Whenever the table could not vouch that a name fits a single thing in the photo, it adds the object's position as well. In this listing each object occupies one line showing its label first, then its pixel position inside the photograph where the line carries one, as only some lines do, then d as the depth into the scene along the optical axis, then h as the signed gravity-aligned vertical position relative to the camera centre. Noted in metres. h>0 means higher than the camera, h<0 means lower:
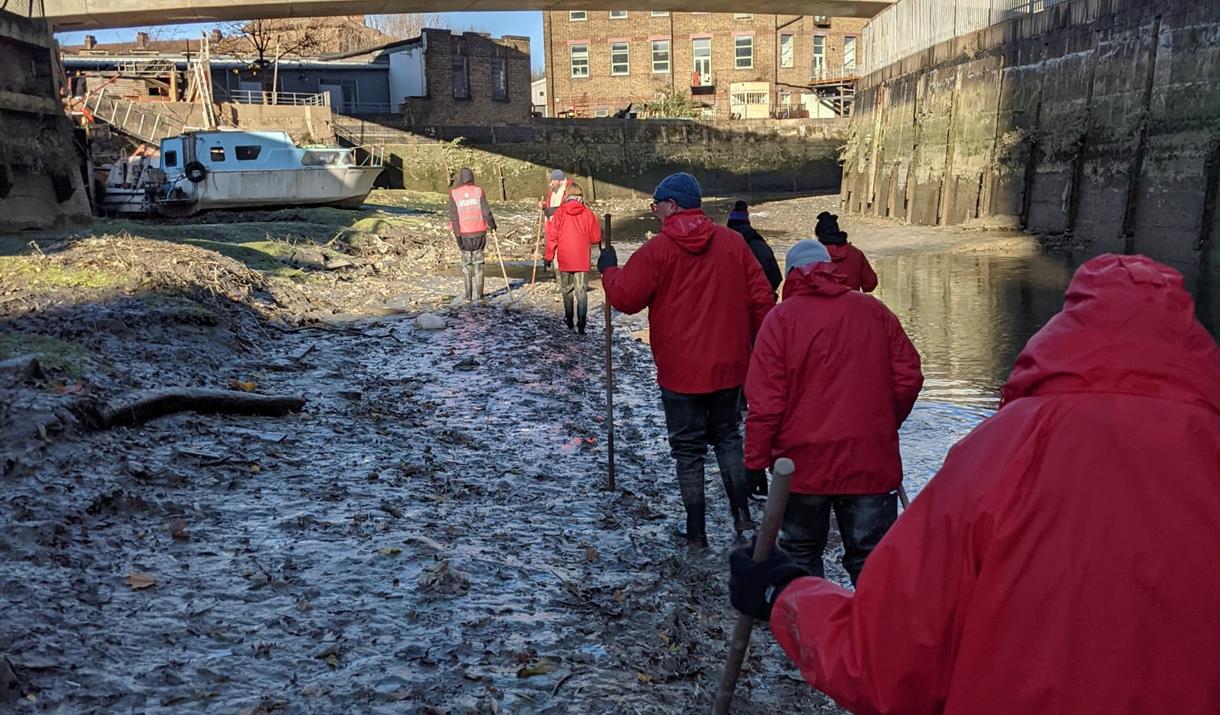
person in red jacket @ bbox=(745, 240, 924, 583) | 4.21 -1.02
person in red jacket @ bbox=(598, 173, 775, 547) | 5.75 -0.83
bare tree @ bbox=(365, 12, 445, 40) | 89.44 +12.55
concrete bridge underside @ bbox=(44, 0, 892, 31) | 27.33 +4.59
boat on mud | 28.23 -0.35
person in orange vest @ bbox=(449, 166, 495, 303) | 14.73 -0.84
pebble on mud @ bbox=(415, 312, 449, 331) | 13.36 -2.16
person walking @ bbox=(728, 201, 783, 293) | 7.77 -0.62
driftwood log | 6.86 -1.83
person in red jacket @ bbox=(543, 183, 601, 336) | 12.65 -1.01
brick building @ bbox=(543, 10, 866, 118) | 59.34 +5.98
